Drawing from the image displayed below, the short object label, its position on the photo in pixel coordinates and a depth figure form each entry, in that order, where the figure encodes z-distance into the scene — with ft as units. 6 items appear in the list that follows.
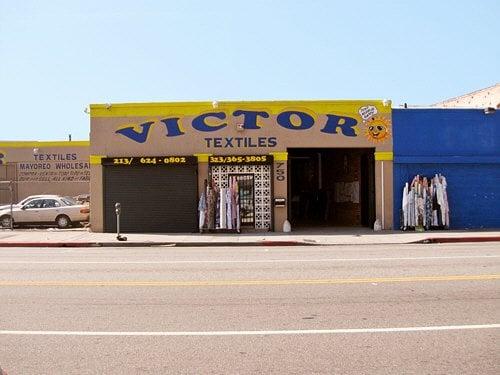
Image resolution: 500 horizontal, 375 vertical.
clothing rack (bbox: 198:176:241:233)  72.64
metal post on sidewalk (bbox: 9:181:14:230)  80.86
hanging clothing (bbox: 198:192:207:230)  72.90
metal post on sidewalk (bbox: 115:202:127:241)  65.10
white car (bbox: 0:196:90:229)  84.89
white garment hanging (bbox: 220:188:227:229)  72.59
